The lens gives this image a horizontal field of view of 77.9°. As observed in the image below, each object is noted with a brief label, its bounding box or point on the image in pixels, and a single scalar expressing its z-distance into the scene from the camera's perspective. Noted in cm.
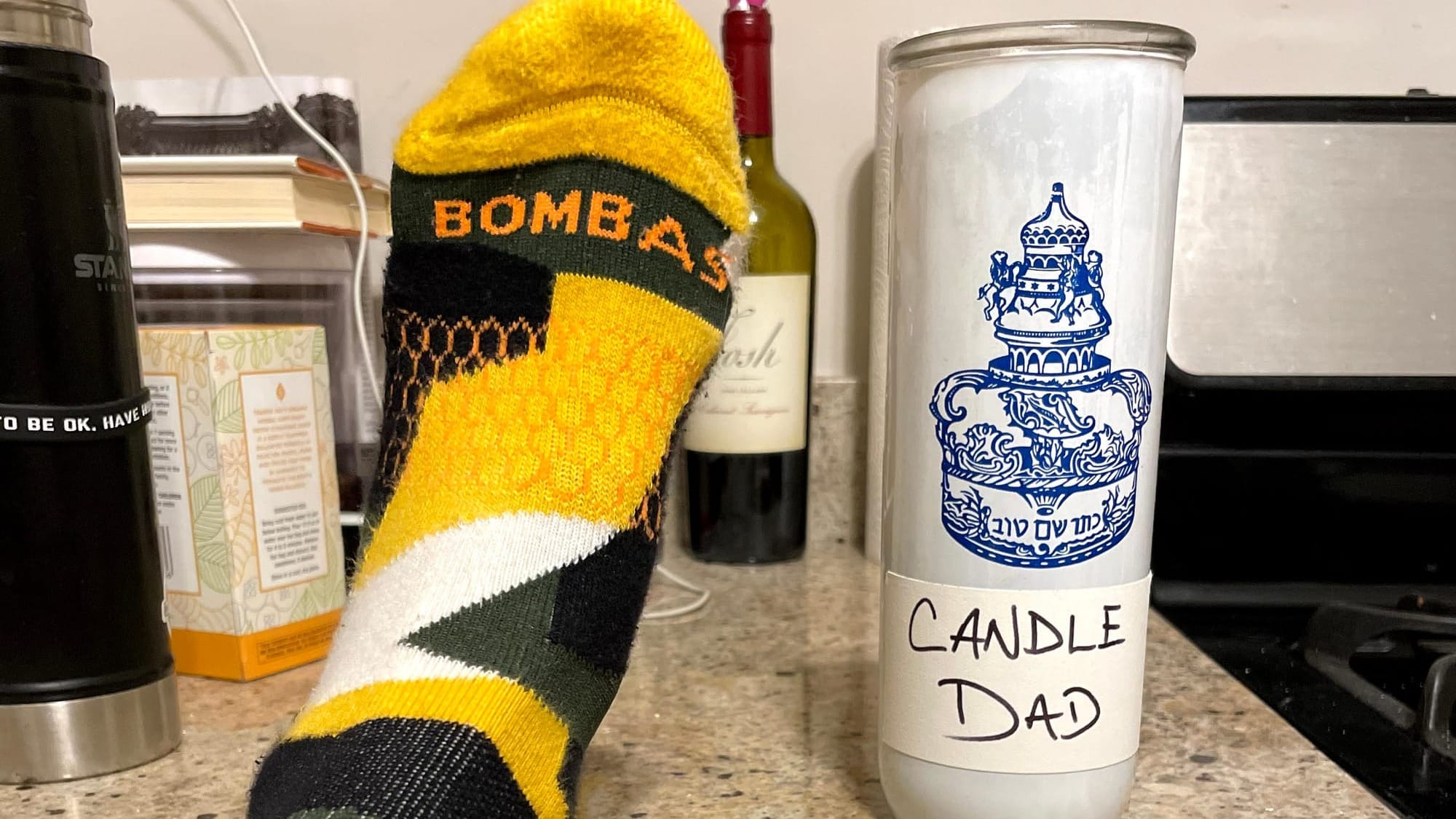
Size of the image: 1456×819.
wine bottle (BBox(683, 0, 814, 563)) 61
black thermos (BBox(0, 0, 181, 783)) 34
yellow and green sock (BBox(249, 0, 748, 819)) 32
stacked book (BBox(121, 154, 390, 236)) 49
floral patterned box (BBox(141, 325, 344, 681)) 45
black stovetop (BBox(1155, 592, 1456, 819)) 35
